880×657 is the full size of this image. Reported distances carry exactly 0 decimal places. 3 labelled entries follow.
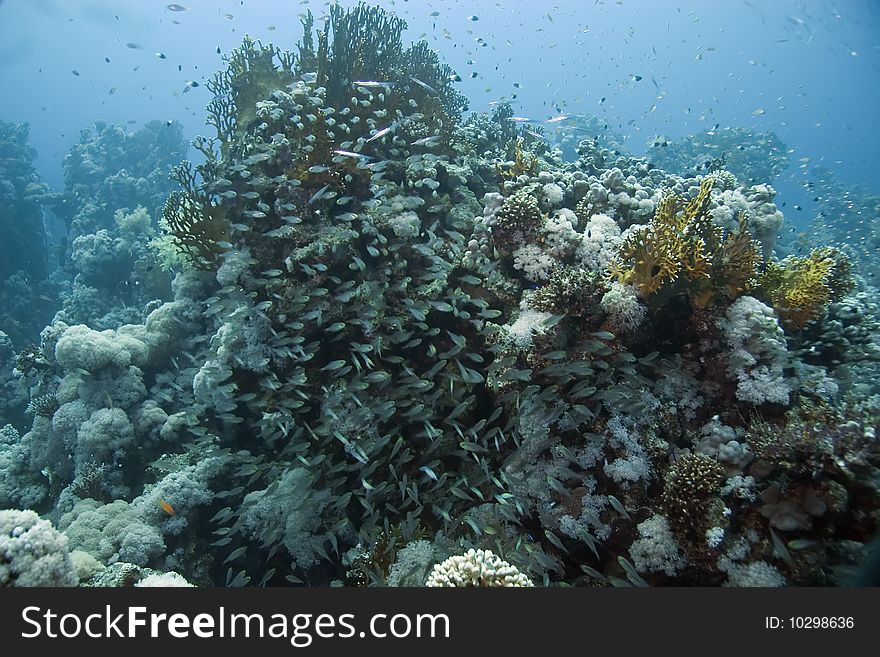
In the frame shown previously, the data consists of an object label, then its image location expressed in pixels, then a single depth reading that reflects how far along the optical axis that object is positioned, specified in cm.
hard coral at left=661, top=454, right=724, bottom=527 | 509
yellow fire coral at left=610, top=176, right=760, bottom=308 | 604
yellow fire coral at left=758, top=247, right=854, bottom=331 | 648
